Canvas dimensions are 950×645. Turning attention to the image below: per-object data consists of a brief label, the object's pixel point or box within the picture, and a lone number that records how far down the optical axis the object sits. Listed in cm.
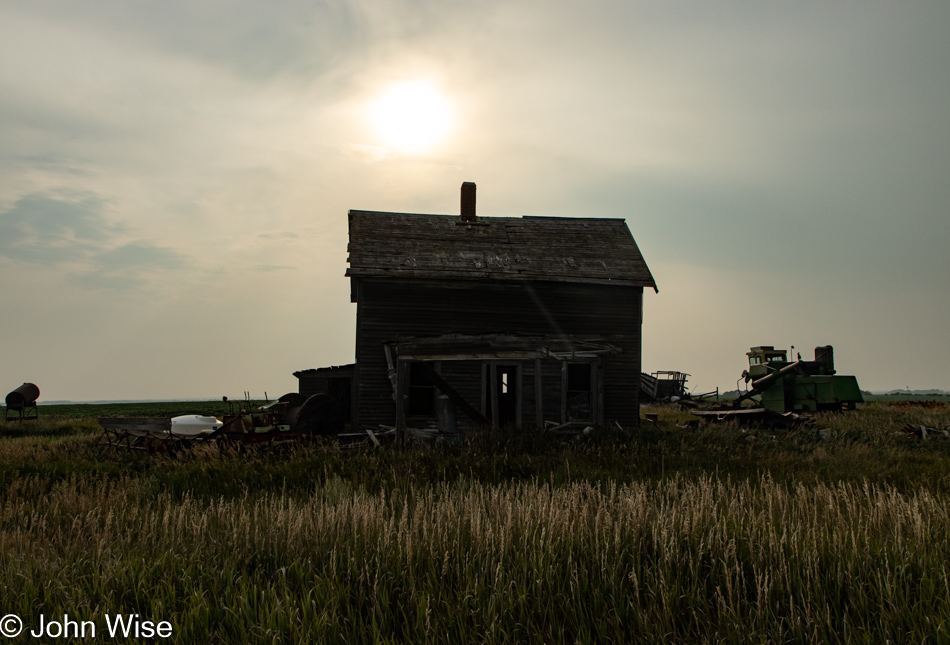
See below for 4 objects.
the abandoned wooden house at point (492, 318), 1684
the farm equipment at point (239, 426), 1404
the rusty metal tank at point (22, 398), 3209
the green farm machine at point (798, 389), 2514
